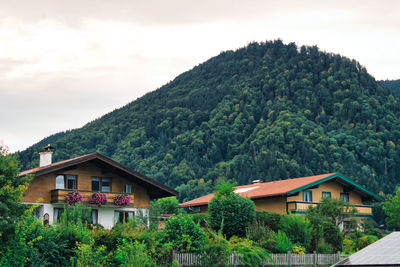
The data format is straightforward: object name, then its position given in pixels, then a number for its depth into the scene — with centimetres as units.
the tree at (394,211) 7675
